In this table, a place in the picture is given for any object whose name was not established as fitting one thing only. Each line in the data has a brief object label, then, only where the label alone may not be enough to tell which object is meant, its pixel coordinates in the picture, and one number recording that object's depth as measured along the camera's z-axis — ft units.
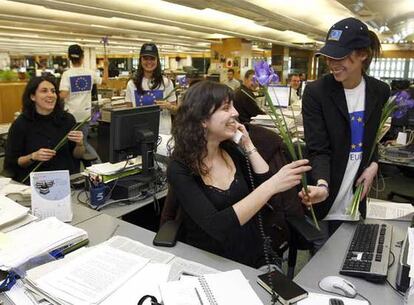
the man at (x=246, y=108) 10.65
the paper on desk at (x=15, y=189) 6.89
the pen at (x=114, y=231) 5.51
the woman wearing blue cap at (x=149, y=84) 11.03
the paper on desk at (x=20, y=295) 3.89
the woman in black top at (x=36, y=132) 8.39
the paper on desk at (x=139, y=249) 4.75
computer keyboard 4.33
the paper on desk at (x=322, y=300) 3.82
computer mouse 3.99
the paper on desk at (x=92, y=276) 3.85
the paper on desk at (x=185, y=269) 4.36
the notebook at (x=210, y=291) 3.74
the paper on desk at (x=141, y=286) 3.88
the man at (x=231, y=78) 26.50
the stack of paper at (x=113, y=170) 6.93
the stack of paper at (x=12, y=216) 5.24
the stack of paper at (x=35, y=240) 4.38
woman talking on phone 4.86
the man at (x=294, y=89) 17.78
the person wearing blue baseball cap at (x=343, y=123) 5.60
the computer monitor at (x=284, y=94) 16.70
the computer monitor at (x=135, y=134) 6.97
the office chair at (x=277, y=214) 5.74
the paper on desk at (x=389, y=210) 6.21
